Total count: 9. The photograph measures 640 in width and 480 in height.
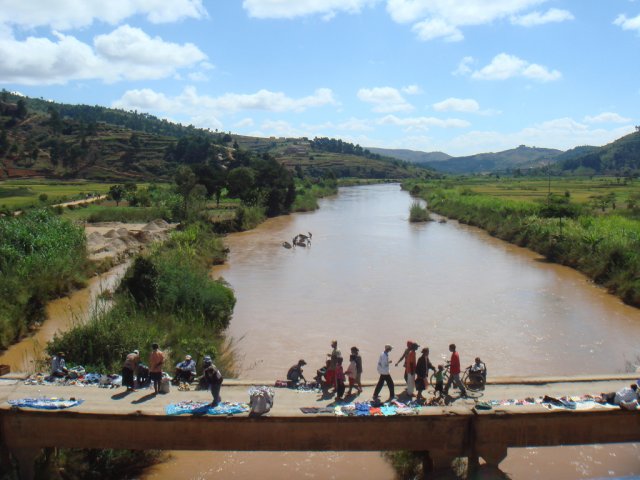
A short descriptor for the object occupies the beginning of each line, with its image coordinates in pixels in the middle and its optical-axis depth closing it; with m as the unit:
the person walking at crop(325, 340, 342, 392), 10.51
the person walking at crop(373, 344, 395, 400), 10.26
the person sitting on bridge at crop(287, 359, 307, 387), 10.96
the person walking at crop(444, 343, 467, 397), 10.50
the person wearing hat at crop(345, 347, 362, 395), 10.62
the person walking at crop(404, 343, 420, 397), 10.41
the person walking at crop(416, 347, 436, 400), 10.41
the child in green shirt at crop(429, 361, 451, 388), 11.23
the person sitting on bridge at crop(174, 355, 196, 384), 11.02
